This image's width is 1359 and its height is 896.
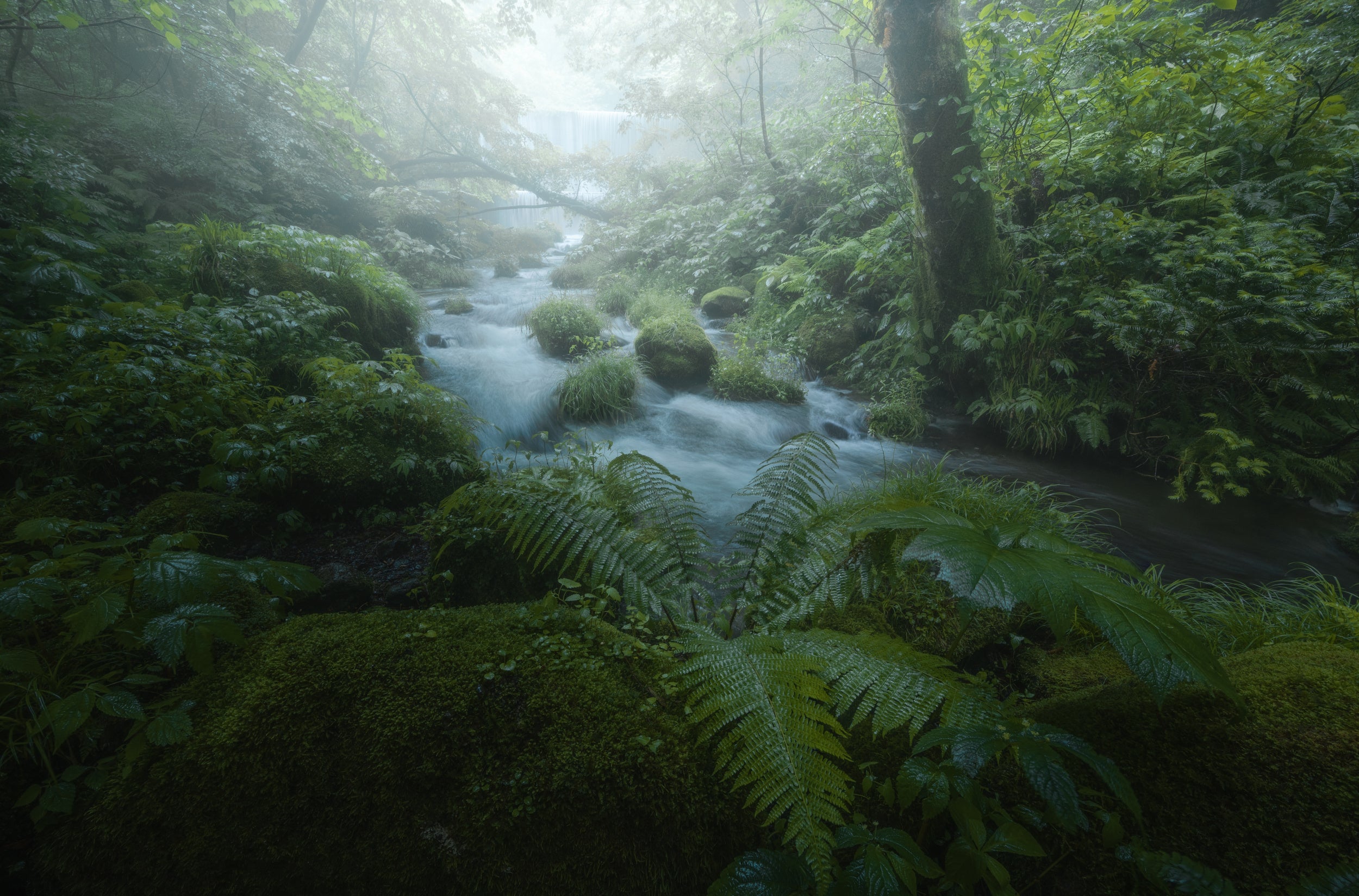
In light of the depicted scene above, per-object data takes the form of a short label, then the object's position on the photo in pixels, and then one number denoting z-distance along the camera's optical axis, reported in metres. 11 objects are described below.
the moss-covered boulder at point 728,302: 9.64
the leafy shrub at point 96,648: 1.29
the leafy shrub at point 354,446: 3.08
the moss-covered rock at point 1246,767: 1.03
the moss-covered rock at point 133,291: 4.31
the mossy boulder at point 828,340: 7.25
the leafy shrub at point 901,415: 5.84
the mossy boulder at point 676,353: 7.11
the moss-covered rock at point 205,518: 2.67
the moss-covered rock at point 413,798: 1.21
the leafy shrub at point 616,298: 10.19
